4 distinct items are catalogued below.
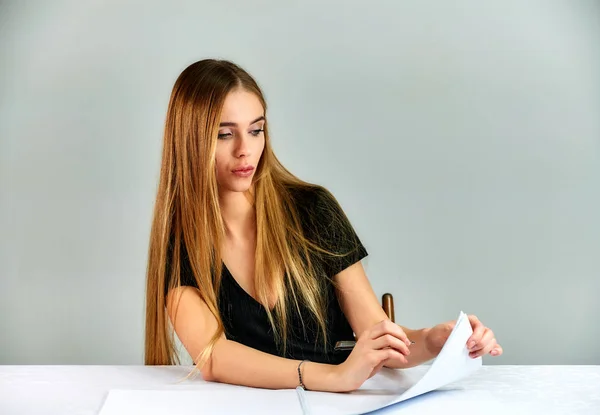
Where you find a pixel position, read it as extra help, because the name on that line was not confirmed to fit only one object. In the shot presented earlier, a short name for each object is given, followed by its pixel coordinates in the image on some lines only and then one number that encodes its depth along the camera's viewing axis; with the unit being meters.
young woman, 1.81
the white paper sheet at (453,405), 1.29
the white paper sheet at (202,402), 1.32
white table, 1.37
